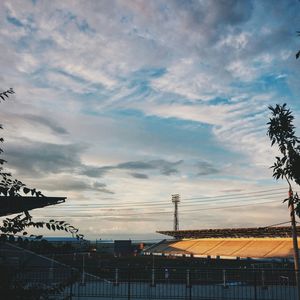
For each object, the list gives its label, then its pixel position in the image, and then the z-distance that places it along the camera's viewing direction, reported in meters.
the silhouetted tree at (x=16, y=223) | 3.69
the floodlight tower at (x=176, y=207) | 86.85
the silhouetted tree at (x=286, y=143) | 7.05
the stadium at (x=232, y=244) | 43.19
